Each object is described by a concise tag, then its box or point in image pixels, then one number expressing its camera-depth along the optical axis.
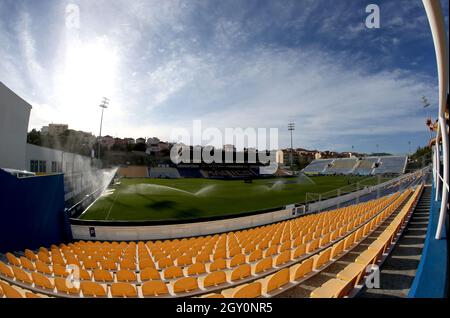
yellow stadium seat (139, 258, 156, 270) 7.57
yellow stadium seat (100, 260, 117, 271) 7.83
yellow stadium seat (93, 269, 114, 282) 6.32
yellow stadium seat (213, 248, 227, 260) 8.19
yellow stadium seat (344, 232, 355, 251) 6.96
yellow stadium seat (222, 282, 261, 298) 4.01
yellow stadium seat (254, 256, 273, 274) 6.05
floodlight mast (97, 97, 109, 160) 44.07
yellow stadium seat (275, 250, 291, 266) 6.49
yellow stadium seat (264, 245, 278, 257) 7.64
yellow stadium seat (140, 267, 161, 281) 6.26
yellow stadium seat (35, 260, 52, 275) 7.19
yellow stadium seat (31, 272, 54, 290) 5.82
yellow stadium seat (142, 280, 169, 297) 5.07
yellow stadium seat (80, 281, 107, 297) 5.13
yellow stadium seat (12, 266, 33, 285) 6.29
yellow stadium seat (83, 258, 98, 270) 7.79
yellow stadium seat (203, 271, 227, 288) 5.38
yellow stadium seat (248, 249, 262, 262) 7.31
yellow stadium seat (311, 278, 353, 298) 3.61
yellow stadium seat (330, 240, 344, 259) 6.31
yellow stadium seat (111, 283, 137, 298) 4.89
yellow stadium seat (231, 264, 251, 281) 5.64
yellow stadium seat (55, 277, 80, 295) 5.49
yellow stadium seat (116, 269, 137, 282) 6.29
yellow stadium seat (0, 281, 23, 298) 4.49
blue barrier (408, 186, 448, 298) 3.12
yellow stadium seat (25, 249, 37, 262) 9.20
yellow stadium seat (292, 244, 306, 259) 6.98
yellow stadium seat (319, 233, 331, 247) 7.90
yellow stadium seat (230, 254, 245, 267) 7.04
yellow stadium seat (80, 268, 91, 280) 6.49
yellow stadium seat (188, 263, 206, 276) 6.61
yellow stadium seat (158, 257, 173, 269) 7.86
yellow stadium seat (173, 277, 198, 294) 5.14
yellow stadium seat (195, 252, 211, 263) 8.05
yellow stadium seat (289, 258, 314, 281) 5.24
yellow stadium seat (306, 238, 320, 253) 7.37
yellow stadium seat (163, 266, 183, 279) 6.39
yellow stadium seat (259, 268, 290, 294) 4.69
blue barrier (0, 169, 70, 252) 10.38
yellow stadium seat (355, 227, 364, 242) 7.70
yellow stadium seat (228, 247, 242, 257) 8.52
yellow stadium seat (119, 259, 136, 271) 7.76
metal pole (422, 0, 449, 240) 3.41
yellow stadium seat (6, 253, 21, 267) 8.14
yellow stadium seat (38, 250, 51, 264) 8.72
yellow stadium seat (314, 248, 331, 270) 5.68
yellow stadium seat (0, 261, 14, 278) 6.79
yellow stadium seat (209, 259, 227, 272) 6.67
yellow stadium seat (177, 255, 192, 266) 7.96
